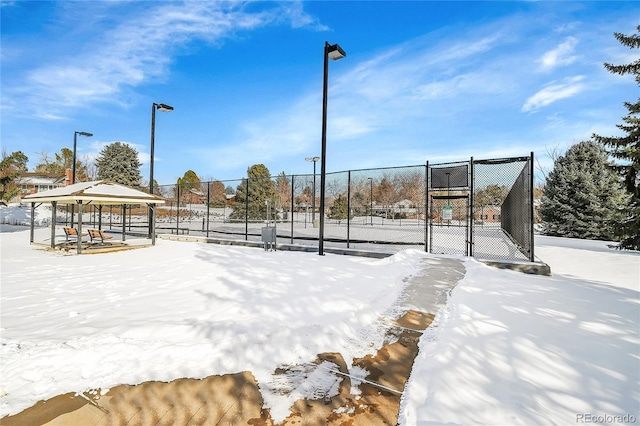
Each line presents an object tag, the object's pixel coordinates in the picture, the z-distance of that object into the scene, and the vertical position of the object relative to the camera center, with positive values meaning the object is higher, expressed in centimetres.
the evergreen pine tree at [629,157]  966 +237
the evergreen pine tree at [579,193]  1872 +187
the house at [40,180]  5081 +583
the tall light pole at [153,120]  1327 +440
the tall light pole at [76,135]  1659 +455
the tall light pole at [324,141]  955 +256
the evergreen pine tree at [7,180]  1706 +198
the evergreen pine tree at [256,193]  3466 +281
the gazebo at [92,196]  1083 +70
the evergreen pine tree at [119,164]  4247 +748
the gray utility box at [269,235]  1097 -73
